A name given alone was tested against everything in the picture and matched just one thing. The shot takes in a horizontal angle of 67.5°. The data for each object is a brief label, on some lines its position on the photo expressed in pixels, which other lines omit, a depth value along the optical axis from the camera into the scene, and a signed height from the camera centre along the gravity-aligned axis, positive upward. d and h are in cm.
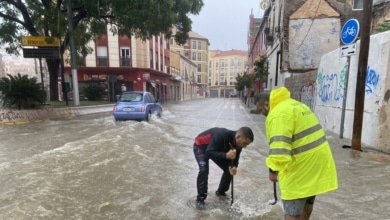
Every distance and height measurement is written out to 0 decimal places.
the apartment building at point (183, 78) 5071 +68
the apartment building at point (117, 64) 3272 +184
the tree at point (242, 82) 3176 -9
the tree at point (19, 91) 1392 -54
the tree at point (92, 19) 1497 +359
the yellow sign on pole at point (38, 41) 1642 +223
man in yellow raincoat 246 -62
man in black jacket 343 -87
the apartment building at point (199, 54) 8463 +802
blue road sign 713 +127
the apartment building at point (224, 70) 10112 +402
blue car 1316 -119
